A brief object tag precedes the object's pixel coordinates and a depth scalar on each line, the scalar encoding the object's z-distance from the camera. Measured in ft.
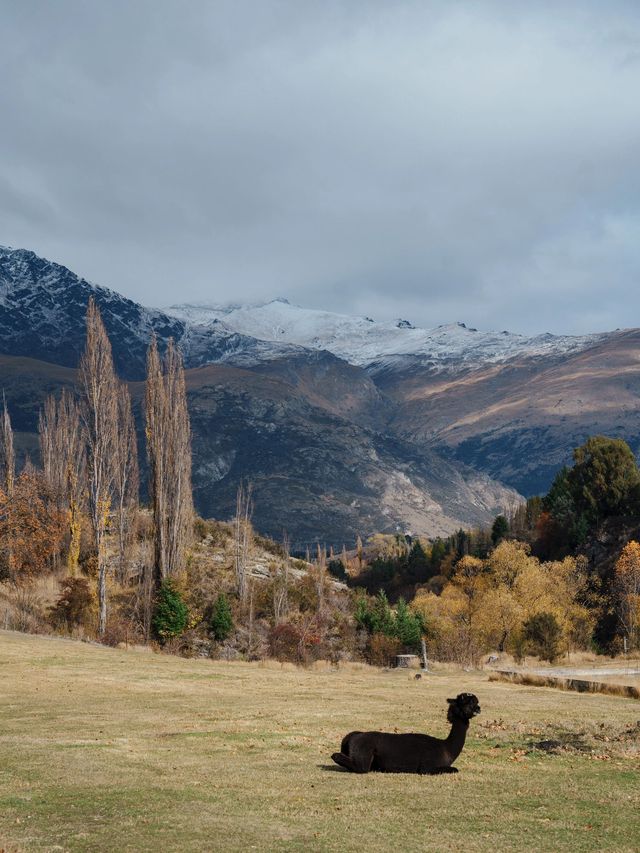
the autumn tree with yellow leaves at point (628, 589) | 249.34
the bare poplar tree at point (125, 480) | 241.96
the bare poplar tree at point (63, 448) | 259.39
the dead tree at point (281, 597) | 247.70
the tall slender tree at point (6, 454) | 252.42
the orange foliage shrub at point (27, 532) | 213.66
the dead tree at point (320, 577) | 269.54
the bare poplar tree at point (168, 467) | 206.08
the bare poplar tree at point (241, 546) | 255.09
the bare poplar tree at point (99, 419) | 204.95
